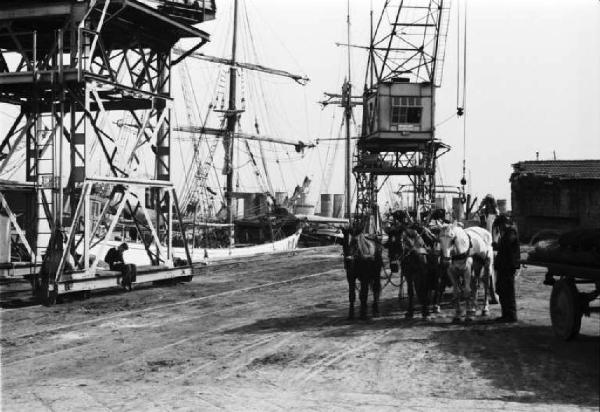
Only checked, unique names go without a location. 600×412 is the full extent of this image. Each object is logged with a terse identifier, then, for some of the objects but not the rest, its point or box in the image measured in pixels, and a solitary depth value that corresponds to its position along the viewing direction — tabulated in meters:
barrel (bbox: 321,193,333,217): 83.31
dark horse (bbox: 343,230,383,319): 13.80
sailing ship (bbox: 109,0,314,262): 62.16
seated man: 19.14
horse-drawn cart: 10.44
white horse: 12.87
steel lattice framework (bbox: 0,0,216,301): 17.55
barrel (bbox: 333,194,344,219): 84.81
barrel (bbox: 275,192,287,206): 81.71
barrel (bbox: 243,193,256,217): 78.50
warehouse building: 38.47
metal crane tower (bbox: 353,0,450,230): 46.78
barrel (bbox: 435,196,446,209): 54.17
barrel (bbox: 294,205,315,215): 80.50
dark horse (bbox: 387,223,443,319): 13.70
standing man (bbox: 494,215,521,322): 12.98
